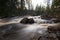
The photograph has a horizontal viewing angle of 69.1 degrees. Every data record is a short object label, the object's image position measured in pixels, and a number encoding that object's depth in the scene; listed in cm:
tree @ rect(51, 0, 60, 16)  421
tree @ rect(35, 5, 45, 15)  2753
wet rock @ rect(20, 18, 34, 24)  765
